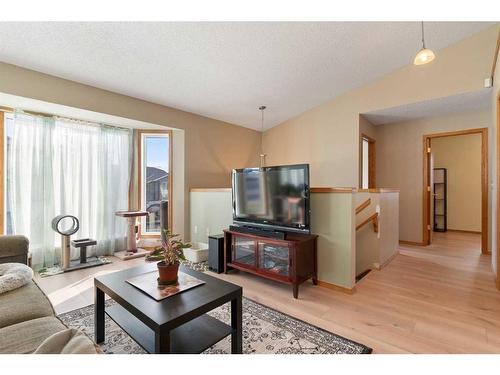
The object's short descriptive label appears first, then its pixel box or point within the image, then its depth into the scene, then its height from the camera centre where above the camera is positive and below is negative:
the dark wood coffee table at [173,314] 1.35 -0.71
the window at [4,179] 3.15 +0.12
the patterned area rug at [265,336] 1.72 -1.11
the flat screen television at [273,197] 2.67 -0.12
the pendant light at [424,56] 2.33 +1.22
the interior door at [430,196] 4.74 -0.17
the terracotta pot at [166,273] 1.74 -0.60
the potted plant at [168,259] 1.74 -0.50
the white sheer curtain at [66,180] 3.26 +0.12
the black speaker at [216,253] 3.31 -0.88
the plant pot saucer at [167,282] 1.74 -0.66
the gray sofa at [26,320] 1.17 -0.71
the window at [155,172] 4.42 +0.27
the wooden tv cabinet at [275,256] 2.60 -0.79
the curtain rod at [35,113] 3.17 +1.00
